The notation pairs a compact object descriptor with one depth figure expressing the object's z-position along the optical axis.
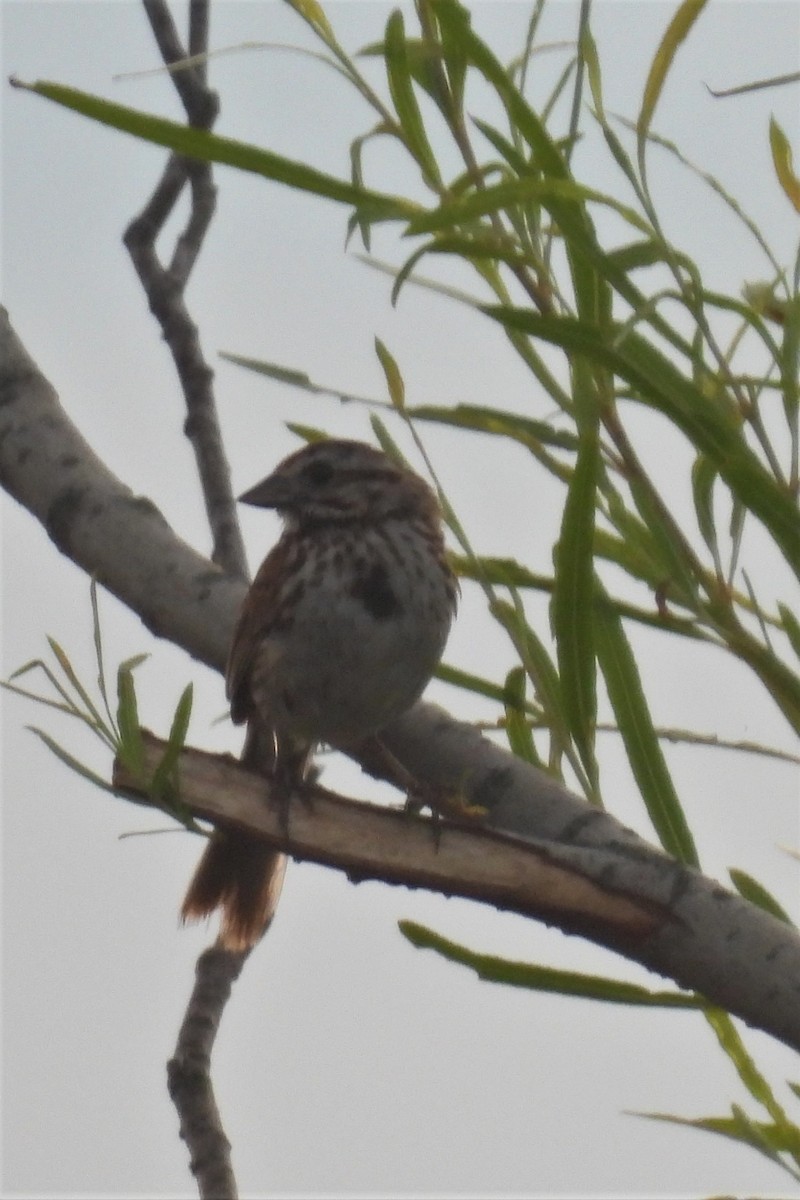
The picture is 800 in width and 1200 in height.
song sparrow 8.19
